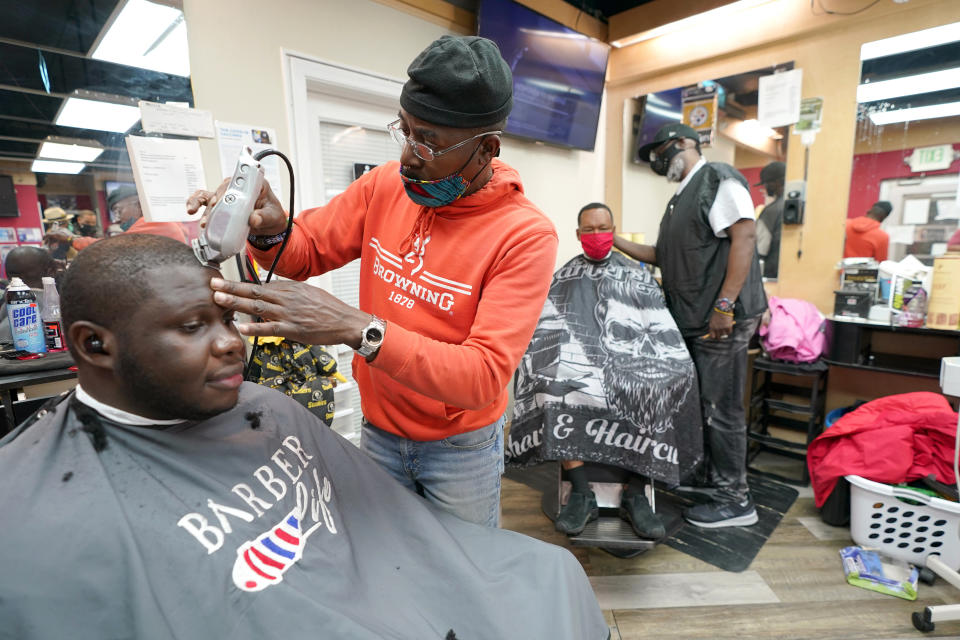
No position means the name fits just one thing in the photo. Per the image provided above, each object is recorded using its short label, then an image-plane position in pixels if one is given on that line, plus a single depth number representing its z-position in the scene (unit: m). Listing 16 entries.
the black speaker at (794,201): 2.95
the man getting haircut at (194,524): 0.65
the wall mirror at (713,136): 3.10
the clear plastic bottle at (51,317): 1.65
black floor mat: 2.08
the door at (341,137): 2.30
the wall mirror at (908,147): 2.56
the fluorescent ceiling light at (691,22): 3.09
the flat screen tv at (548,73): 2.91
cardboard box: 2.39
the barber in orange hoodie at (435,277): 0.79
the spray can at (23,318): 1.56
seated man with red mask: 2.01
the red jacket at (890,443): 1.97
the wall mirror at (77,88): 1.56
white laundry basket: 1.88
